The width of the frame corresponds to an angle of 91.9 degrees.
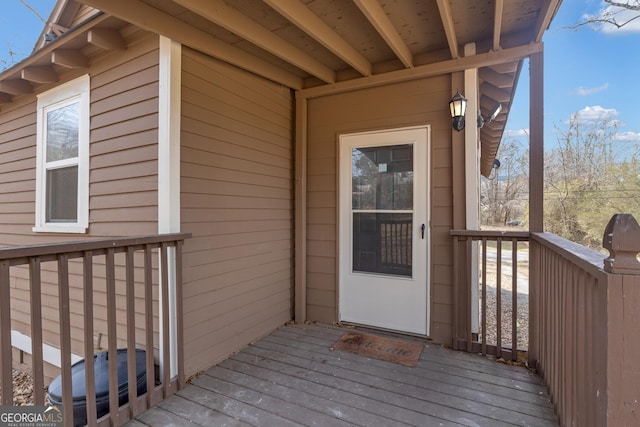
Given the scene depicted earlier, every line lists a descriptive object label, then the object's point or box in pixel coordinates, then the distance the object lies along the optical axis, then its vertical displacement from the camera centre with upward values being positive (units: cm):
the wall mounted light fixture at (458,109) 253 +84
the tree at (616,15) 475 +314
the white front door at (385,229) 282 -18
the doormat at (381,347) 247 -117
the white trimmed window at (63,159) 271 +51
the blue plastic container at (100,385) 167 -101
